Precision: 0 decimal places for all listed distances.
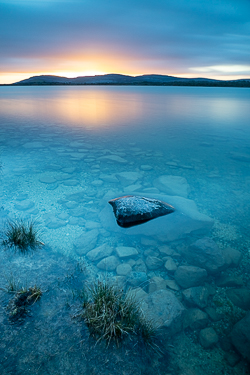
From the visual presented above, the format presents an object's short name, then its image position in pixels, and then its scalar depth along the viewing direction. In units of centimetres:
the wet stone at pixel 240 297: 288
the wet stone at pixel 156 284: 304
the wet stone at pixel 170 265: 337
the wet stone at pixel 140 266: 334
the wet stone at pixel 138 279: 309
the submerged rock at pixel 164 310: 252
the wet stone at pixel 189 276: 315
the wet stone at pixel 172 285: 307
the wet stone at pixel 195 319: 259
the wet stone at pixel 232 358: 222
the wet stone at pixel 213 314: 269
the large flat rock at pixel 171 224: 419
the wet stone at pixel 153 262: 342
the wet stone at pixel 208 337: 238
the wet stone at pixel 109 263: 332
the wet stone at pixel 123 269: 324
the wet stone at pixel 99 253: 351
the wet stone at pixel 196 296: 287
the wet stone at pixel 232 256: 351
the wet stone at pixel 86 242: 366
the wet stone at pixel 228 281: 317
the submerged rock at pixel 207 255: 342
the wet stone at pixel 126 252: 357
